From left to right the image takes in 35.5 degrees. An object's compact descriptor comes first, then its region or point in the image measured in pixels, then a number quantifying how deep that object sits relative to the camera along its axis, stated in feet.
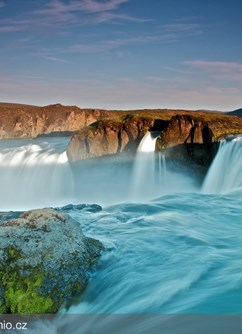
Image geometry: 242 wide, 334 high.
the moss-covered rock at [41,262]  22.34
